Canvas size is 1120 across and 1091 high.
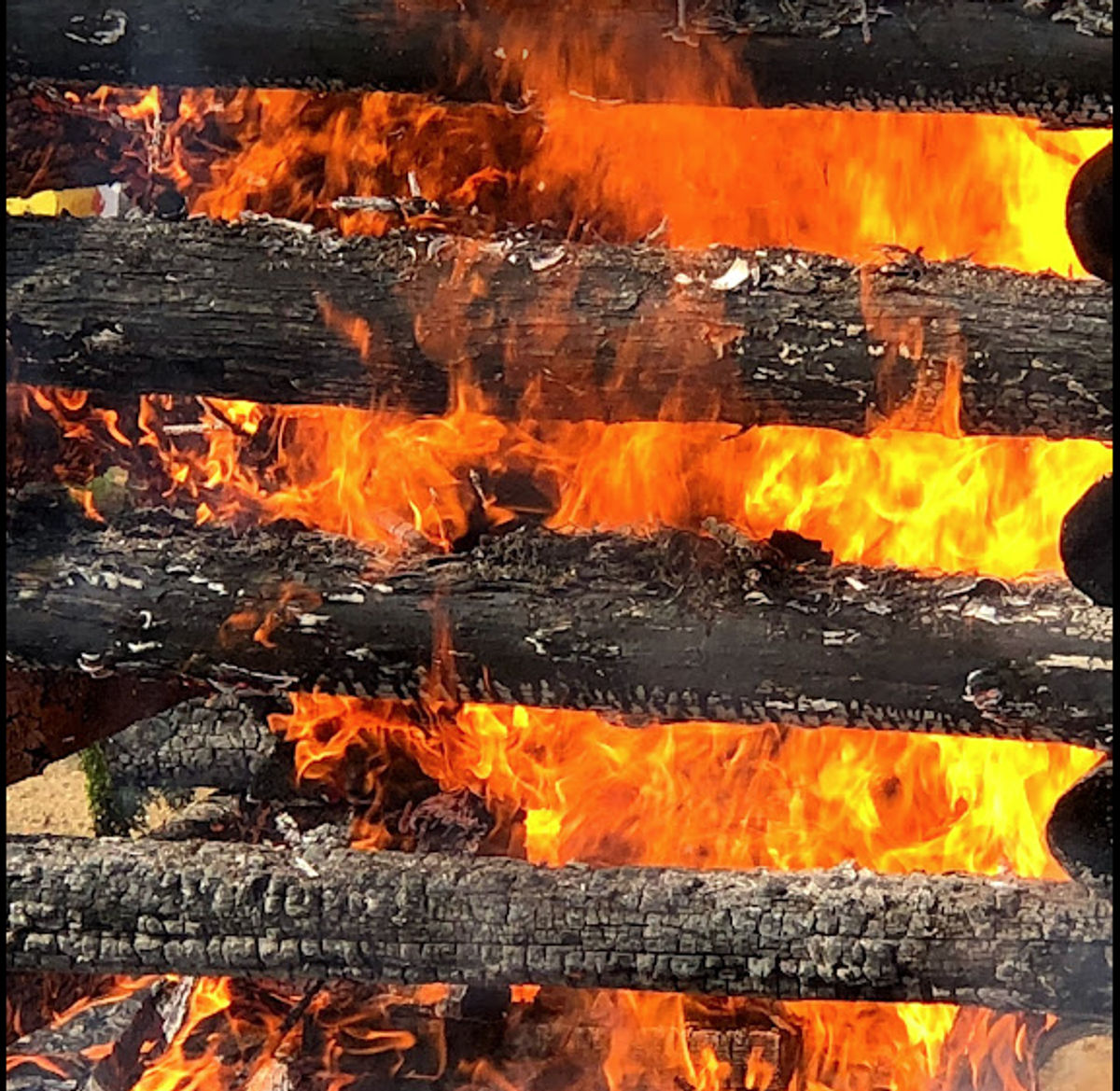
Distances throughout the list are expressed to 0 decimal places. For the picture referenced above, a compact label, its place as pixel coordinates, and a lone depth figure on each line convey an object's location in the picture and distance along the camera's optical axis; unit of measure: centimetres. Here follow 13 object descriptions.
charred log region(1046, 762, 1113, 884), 423
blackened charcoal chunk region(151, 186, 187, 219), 472
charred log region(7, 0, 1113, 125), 427
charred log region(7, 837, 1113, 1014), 423
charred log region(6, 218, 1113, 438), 418
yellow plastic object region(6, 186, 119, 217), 516
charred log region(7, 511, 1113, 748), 422
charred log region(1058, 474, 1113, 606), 419
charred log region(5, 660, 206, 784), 453
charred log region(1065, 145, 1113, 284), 420
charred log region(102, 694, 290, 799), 509
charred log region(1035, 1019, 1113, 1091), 439
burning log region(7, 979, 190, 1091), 463
